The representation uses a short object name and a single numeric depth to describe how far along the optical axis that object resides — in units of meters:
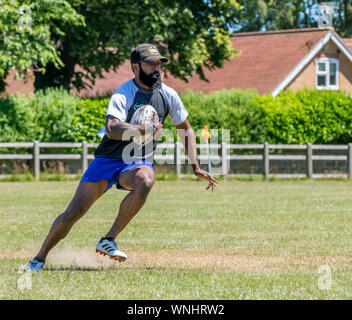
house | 39.50
